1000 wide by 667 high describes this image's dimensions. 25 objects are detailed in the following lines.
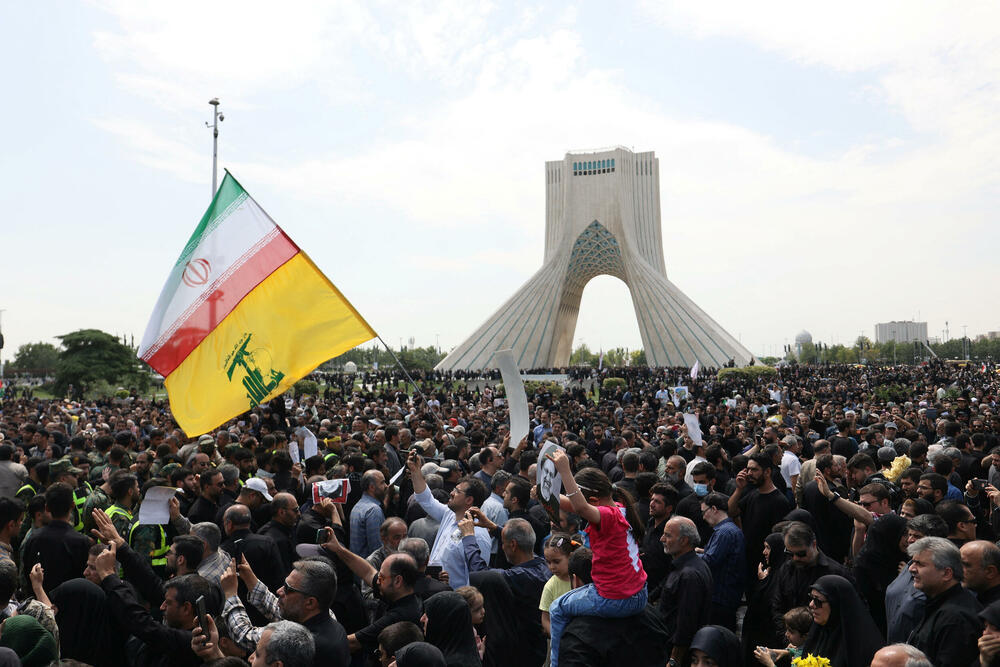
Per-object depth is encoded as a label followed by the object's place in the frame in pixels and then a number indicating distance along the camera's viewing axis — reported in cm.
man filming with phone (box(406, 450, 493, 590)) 436
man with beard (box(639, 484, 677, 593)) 491
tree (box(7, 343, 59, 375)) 8569
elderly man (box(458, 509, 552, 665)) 399
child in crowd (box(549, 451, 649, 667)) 335
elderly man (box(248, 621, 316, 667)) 279
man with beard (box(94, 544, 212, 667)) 328
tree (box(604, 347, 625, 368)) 12324
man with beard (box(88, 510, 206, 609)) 375
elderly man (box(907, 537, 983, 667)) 336
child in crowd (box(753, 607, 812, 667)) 367
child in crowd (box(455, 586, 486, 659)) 363
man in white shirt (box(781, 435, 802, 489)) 657
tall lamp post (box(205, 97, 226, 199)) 1822
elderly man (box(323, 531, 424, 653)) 352
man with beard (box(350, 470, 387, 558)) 538
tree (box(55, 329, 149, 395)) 3962
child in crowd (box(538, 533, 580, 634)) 395
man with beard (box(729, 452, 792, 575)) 540
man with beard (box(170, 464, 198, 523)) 610
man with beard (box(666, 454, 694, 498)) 672
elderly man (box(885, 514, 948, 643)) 385
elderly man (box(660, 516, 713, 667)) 398
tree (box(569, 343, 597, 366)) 11947
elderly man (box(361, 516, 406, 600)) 437
